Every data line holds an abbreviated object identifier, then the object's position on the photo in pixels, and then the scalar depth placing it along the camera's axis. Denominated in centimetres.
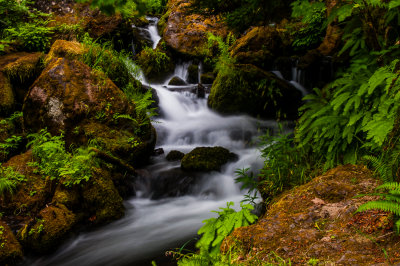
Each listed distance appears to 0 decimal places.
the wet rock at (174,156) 704
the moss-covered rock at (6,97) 616
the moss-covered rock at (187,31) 1245
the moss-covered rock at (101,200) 469
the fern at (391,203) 164
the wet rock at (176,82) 1131
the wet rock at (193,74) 1155
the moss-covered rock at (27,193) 441
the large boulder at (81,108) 578
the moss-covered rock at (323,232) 171
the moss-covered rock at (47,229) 391
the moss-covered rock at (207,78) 1097
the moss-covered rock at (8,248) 365
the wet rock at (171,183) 586
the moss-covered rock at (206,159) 625
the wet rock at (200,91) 995
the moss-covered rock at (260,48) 971
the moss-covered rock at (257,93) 825
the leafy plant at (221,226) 242
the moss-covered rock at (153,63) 1160
